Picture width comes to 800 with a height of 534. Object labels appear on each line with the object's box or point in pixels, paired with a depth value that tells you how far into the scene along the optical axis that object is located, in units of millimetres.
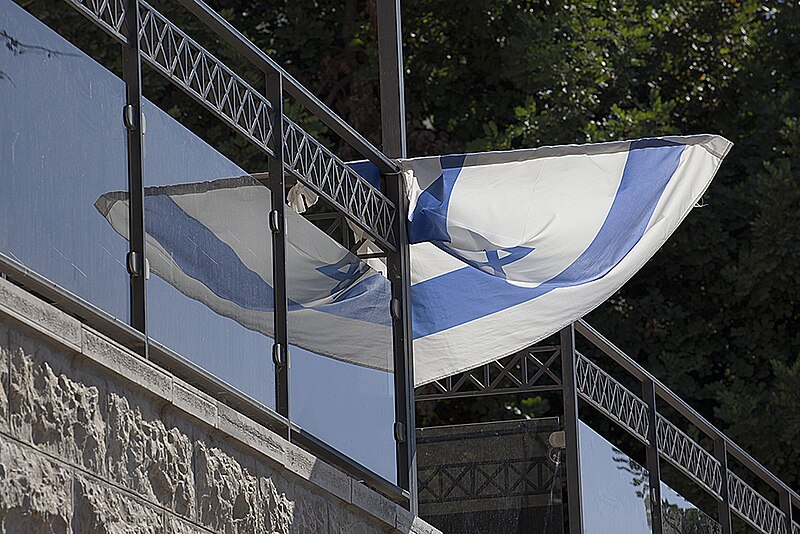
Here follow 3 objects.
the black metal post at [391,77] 14898
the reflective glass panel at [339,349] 11633
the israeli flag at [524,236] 14086
